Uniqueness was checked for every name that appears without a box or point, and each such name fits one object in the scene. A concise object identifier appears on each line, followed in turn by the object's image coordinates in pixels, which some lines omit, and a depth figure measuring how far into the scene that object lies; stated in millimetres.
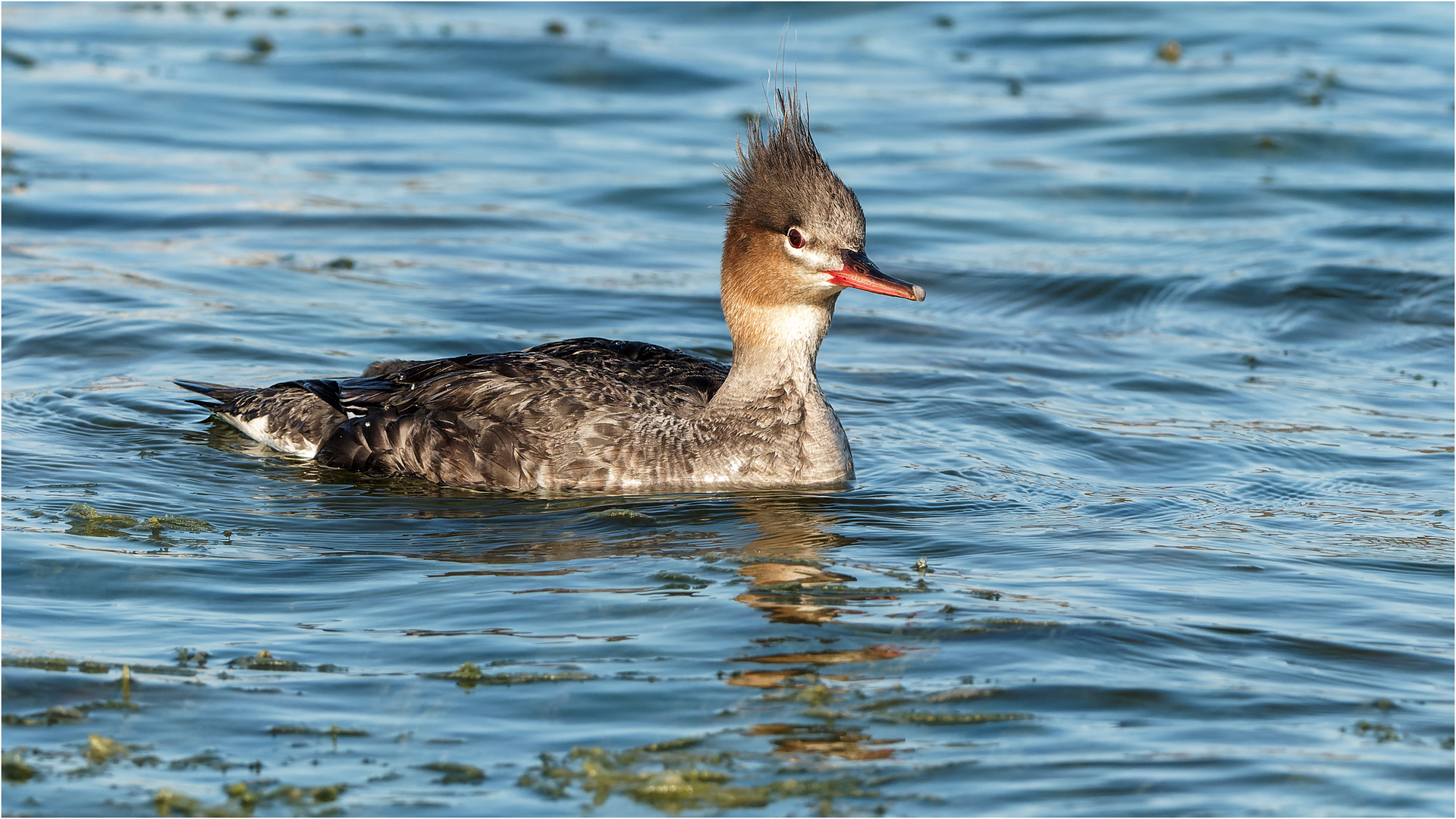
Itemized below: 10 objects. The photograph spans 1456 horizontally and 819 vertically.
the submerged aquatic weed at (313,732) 11547
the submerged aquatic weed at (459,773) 10998
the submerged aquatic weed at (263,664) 12617
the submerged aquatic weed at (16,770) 10852
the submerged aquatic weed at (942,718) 12023
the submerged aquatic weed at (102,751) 11141
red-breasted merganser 17391
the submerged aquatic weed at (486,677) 12516
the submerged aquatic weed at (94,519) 16062
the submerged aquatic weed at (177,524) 16016
